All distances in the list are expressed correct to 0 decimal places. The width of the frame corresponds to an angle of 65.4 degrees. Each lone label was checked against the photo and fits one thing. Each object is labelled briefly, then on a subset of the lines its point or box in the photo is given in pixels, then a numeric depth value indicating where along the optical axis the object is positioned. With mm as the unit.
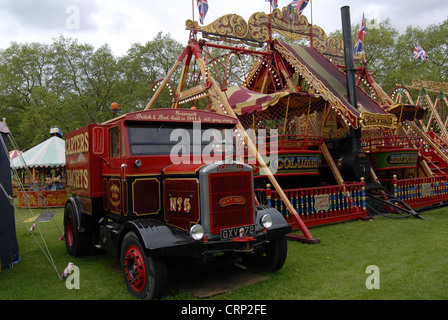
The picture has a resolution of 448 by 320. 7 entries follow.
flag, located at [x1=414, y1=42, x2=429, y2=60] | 16594
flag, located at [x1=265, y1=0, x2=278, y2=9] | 13875
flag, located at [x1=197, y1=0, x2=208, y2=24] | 11747
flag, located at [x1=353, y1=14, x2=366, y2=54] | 14185
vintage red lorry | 4746
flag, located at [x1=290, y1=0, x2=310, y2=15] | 14570
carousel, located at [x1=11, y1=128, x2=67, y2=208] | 18000
